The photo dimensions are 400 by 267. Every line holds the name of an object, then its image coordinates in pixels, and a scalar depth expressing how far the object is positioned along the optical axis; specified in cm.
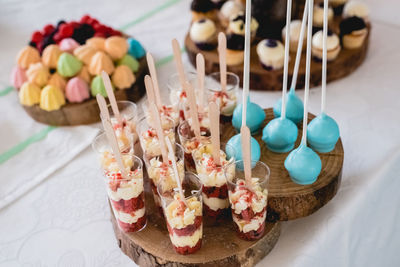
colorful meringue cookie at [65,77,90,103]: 150
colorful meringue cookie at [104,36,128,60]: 159
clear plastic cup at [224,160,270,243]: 96
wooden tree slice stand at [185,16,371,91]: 157
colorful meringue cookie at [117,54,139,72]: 161
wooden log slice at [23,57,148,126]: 152
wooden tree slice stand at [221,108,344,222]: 105
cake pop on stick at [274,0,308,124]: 123
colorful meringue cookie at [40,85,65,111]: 150
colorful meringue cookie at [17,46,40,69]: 162
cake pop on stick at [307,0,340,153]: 112
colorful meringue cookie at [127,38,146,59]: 170
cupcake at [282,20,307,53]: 161
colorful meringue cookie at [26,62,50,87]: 153
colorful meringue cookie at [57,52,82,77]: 152
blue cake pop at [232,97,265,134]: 120
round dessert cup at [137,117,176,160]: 113
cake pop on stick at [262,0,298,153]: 113
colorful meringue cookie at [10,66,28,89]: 161
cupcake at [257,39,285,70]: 153
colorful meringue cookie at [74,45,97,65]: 156
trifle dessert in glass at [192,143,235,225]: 102
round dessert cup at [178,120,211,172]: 112
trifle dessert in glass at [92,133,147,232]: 100
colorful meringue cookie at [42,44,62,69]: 158
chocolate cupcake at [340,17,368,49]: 160
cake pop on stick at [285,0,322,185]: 105
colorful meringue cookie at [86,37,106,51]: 161
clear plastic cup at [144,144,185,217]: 100
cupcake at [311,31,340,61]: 154
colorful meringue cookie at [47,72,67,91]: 153
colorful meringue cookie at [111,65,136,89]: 156
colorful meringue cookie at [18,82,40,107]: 153
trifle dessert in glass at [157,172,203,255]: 93
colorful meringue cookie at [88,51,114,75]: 152
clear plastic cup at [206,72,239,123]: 127
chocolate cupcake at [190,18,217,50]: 166
